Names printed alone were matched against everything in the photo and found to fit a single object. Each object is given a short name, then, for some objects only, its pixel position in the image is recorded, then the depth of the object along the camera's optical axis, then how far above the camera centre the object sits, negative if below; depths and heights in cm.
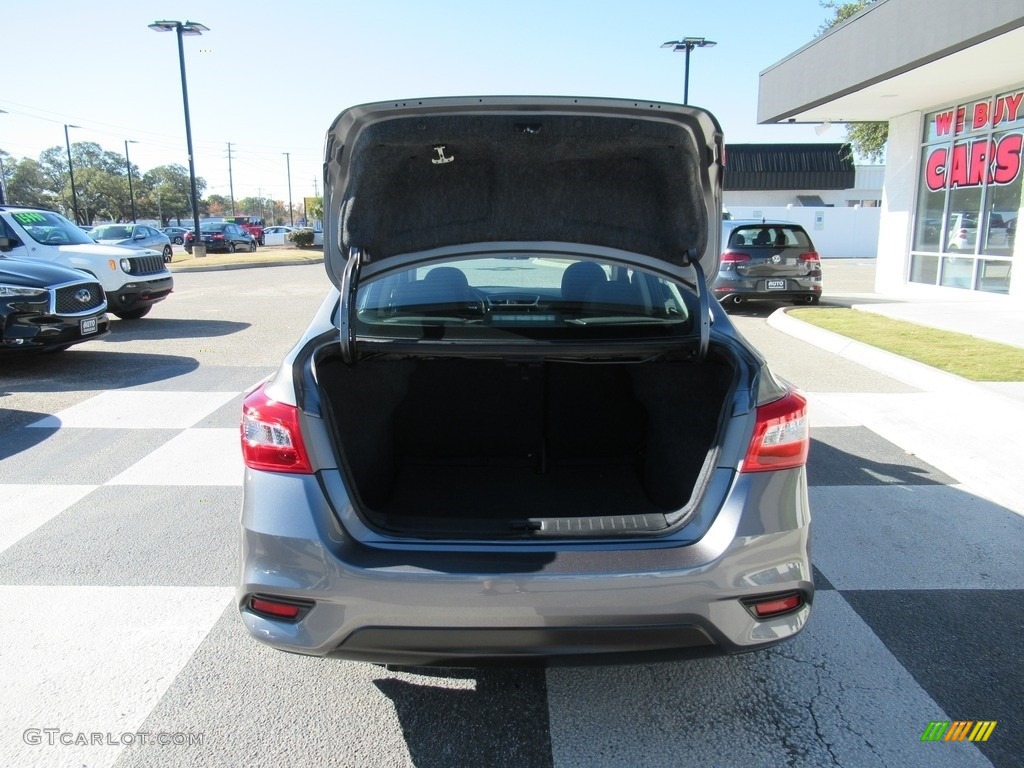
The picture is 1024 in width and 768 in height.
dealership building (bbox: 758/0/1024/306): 1007 +233
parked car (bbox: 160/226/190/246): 4912 +27
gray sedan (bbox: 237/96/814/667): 203 -68
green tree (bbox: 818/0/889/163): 2336 +319
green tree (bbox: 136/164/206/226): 9579 +598
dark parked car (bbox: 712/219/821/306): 1224 -44
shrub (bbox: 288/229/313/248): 3925 +4
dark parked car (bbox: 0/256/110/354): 721 -69
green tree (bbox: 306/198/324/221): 6762 +272
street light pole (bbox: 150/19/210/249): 2464 +692
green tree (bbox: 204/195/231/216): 13425 +631
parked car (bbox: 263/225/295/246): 4706 +5
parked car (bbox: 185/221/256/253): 3534 +9
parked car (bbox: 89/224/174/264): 2473 +14
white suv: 1029 -23
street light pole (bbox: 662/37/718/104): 2312 +600
